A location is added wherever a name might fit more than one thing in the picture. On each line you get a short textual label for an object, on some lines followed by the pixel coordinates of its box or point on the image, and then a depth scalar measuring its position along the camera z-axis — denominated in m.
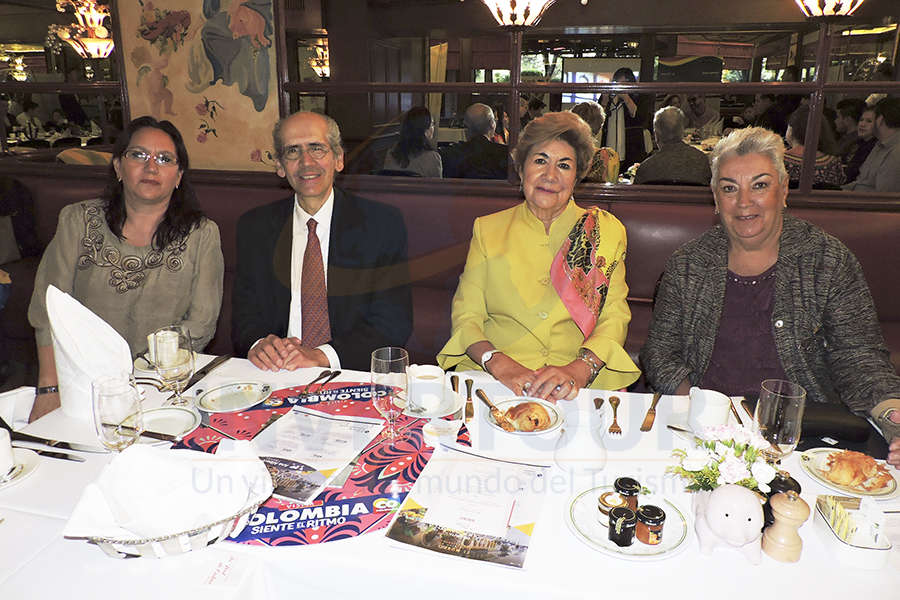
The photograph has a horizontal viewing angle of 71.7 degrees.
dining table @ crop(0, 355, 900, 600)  0.93
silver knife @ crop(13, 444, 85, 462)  1.24
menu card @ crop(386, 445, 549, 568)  1.01
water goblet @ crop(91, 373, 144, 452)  1.14
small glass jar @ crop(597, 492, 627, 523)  1.08
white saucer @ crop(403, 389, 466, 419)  1.38
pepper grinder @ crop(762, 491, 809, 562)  0.97
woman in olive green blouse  2.20
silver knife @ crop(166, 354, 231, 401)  1.62
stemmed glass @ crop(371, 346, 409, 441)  1.28
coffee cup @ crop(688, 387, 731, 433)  1.34
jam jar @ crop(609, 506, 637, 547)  1.00
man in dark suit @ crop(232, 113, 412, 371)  2.27
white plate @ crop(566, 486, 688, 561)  0.99
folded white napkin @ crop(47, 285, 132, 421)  1.37
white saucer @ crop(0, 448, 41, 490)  1.15
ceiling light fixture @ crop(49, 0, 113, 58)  4.81
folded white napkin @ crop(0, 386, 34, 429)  1.44
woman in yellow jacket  2.09
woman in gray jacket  1.85
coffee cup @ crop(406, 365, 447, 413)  1.36
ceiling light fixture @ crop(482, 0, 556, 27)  3.32
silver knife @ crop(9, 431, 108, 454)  1.28
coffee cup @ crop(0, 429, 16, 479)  1.15
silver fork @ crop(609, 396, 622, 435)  1.38
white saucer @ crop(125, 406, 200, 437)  1.37
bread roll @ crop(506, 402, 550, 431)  1.37
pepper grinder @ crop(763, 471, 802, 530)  1.02
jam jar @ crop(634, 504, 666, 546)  1.00
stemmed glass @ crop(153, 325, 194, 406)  1.41
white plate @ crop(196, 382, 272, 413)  1.47
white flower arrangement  0.99
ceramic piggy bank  0.96
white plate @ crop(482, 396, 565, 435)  1.39
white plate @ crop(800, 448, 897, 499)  1.15
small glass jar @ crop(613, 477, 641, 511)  1.06
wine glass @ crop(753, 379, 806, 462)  1.16
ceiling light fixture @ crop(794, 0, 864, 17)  2.97
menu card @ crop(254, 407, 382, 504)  1.17
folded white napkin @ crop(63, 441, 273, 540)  0.95
